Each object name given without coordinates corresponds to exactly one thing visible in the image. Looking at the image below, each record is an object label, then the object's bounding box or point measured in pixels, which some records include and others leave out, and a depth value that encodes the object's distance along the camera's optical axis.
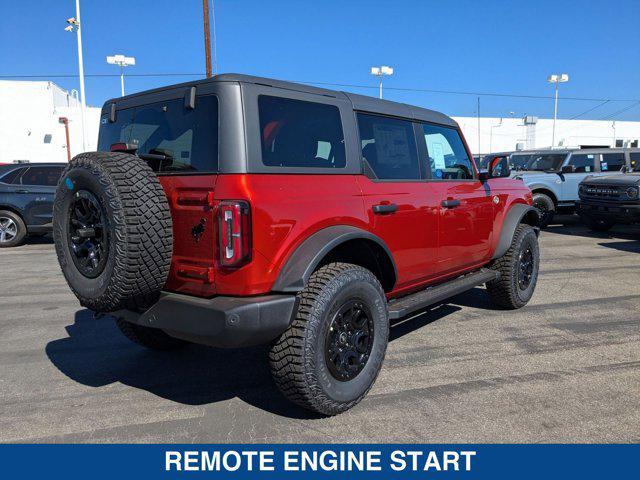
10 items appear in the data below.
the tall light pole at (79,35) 22.84
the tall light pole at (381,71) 47.88
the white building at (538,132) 51.12
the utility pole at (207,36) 16.71
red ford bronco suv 2.68
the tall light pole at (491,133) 50.76
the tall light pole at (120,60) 36.16
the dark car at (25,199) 10.27
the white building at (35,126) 39.44
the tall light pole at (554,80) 50.02
